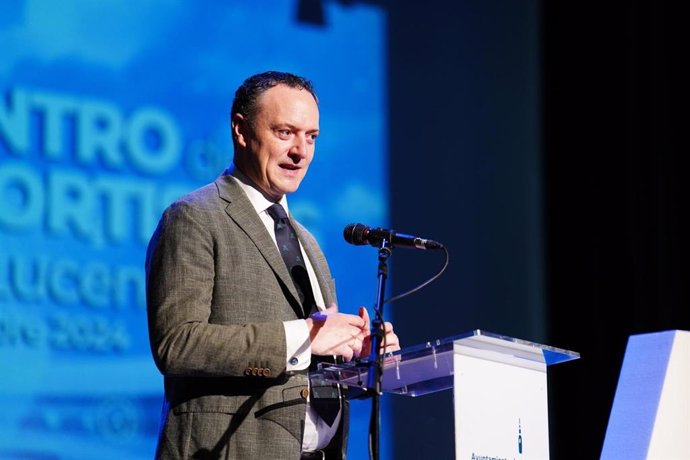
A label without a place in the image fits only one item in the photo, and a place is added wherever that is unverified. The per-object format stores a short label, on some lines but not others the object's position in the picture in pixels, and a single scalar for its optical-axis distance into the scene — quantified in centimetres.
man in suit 491
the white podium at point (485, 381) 468
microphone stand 462
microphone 506
